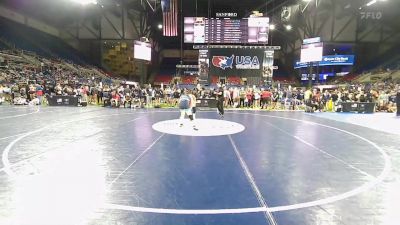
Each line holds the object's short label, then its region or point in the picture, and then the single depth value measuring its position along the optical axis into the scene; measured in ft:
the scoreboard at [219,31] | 98.73
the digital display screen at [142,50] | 96.63
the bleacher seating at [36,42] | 96.40
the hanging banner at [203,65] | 96.32
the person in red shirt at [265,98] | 72.08
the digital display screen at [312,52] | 84.00
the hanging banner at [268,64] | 97.09
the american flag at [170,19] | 90.43
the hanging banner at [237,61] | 98.37
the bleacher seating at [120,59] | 141.59
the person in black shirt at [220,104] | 50.57
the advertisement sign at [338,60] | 129.73
